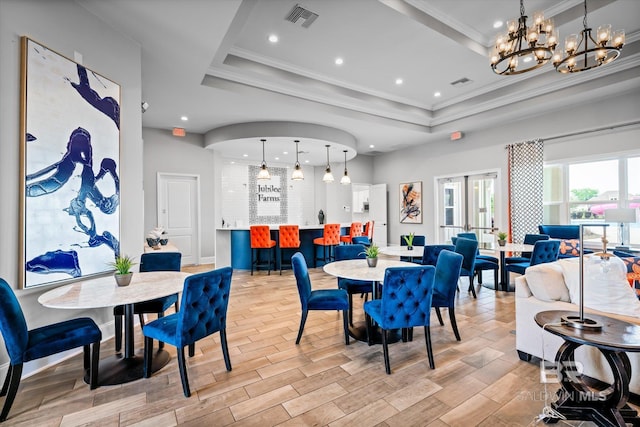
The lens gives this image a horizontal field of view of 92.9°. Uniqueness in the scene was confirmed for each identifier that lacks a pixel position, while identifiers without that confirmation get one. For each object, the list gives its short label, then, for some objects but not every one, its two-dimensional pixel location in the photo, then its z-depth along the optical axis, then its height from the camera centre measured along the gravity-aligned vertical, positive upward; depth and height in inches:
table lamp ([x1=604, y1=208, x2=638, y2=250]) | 159.7 -1.7
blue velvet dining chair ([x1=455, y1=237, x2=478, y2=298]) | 170.6 -25.4
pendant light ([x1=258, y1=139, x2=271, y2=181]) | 260.4 +33.4
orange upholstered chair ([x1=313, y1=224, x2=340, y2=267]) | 256.8 -20.8
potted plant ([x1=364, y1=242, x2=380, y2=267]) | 125.5 -17.7
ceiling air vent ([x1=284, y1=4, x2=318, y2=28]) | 130.5 +87.9
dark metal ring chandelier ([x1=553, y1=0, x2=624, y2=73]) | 112.7 +63.4
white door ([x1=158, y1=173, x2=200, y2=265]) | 284.8 +3.3
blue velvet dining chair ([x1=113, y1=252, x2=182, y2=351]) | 110.6 -32.2
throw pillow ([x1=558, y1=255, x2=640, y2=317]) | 86.8 -23.2
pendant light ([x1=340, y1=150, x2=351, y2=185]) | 293.0 +32.2
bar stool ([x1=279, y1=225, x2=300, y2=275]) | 249.1 -18.4
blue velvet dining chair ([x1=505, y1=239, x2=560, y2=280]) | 167.3 -21.9
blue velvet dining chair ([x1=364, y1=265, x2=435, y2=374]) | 96.3 -28.3
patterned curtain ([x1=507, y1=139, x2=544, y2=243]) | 239.3 +20.2
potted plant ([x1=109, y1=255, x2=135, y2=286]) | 98.7 -19.0
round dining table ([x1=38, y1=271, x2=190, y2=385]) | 84.0 -23.6
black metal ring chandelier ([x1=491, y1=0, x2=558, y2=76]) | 109.9 +65.2
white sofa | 87.2 -30.0
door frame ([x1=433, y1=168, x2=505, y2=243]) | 265.0 +17.0
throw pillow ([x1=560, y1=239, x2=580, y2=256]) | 207.3 -24.0
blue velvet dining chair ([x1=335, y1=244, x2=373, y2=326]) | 136.7 -31.0
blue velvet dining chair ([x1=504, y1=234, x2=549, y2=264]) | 208.1 -29.8
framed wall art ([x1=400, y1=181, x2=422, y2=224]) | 337.1 +11.7
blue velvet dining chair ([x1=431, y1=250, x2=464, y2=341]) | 117.6 -28.2
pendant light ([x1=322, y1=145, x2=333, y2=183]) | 279.1 +33.7
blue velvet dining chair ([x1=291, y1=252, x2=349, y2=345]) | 116.0 -33.4
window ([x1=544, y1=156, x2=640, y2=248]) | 202.1 +14.4
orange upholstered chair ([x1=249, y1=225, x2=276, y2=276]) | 247.1 -19.0
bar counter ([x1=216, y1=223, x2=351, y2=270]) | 263.6 -27.8
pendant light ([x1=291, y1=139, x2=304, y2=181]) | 270.6 +35.4
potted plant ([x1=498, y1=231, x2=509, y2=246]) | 199.9 -17.7
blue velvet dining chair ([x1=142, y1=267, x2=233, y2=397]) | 86.6 -32.2
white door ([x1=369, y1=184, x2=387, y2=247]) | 374.9 +2.8
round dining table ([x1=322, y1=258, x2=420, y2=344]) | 109.0 -22.4
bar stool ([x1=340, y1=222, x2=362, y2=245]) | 279.9 -17.5
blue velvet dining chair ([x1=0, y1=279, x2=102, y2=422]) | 76.1 -34.0
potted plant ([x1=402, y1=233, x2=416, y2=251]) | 185.9 -18.2
